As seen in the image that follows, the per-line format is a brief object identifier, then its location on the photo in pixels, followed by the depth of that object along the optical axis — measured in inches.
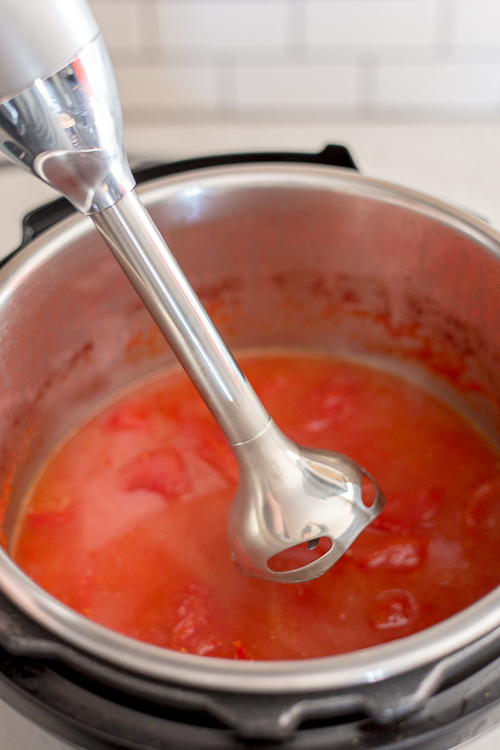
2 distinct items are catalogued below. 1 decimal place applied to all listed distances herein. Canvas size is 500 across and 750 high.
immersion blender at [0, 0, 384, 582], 16.5
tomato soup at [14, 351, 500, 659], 28.1
